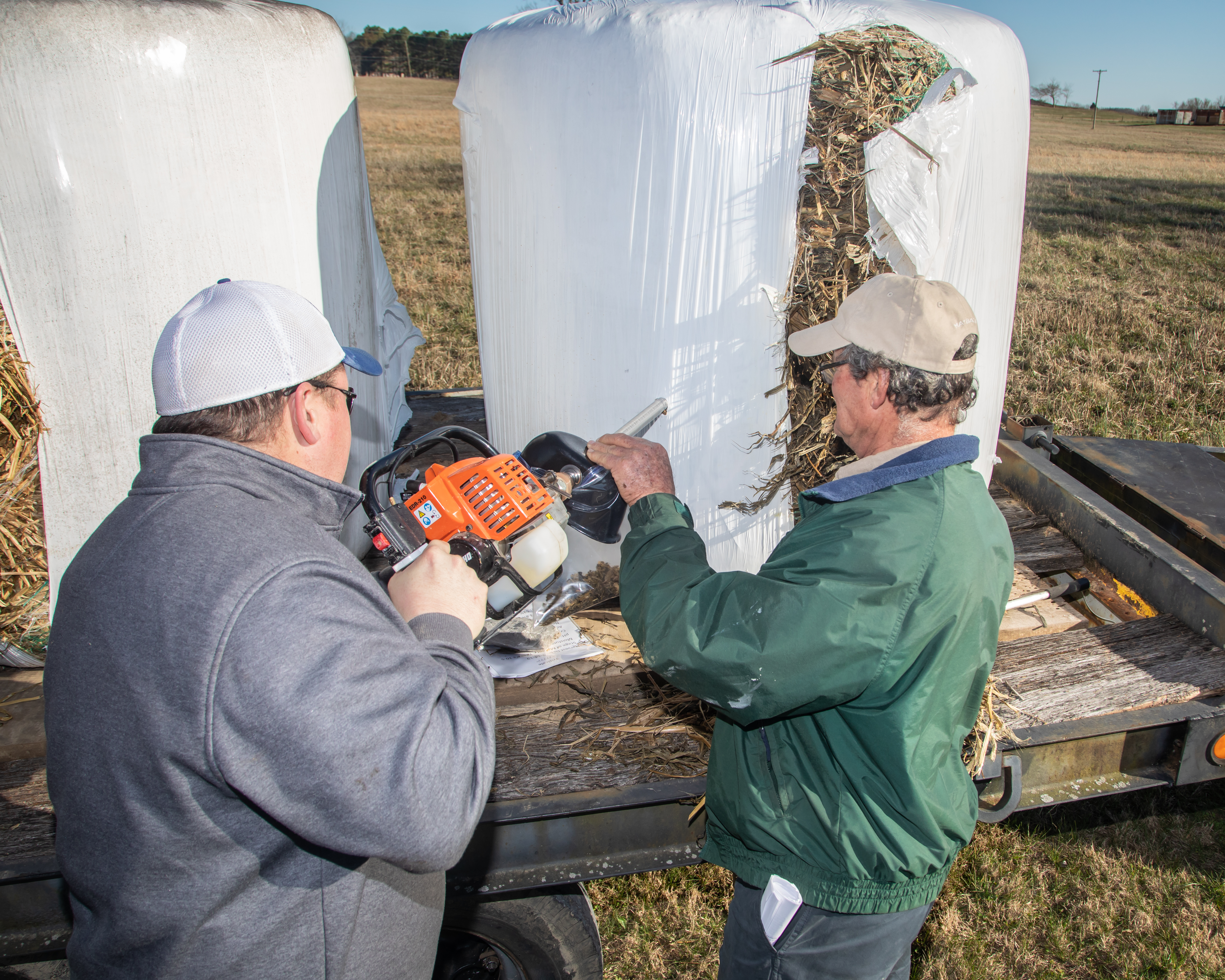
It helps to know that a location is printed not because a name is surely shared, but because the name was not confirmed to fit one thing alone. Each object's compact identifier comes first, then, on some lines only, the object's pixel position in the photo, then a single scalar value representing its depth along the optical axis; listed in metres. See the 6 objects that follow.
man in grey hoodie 1.03
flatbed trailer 1.80
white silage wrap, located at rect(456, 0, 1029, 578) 2.19
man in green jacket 1.40
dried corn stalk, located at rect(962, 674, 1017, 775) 1.87
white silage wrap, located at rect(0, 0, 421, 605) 2.19
